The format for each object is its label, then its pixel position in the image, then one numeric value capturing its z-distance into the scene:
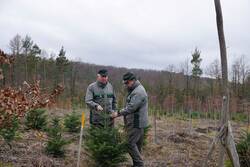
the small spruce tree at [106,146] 3.86
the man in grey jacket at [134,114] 3.90
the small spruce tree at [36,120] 7.38
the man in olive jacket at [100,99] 4.02
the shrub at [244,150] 4.40
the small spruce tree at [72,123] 7.59
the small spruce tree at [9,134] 4.98
